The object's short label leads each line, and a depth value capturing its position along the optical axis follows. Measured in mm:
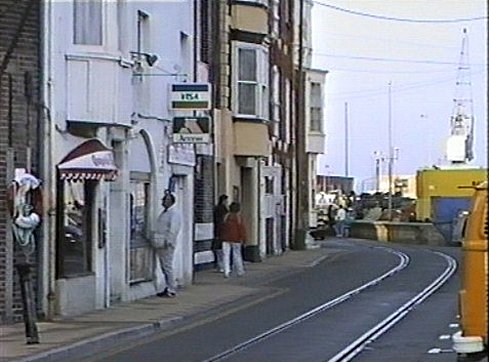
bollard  17219
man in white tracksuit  26250
